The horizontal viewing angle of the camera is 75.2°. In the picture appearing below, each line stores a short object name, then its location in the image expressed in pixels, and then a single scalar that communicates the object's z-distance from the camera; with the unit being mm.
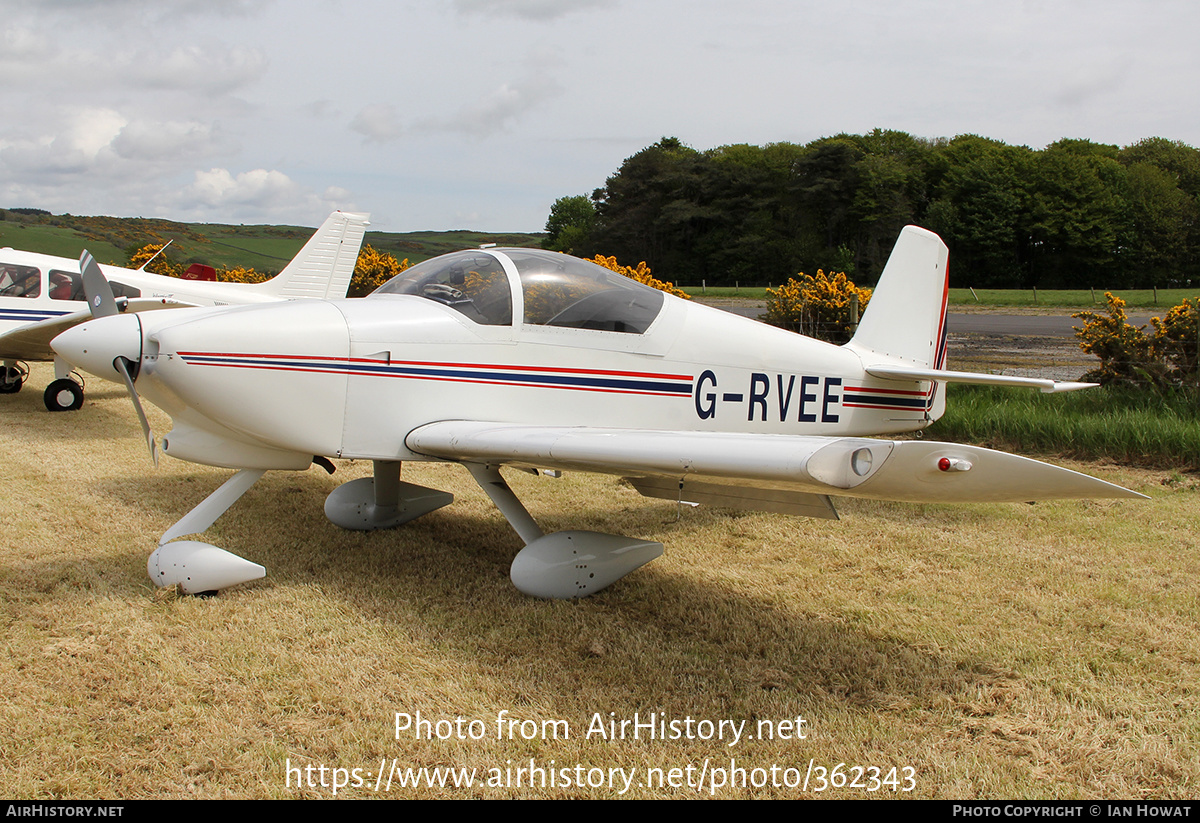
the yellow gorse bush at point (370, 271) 17594
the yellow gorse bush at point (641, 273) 11023
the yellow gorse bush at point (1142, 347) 7719
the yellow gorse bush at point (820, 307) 10430
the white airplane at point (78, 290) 9461
